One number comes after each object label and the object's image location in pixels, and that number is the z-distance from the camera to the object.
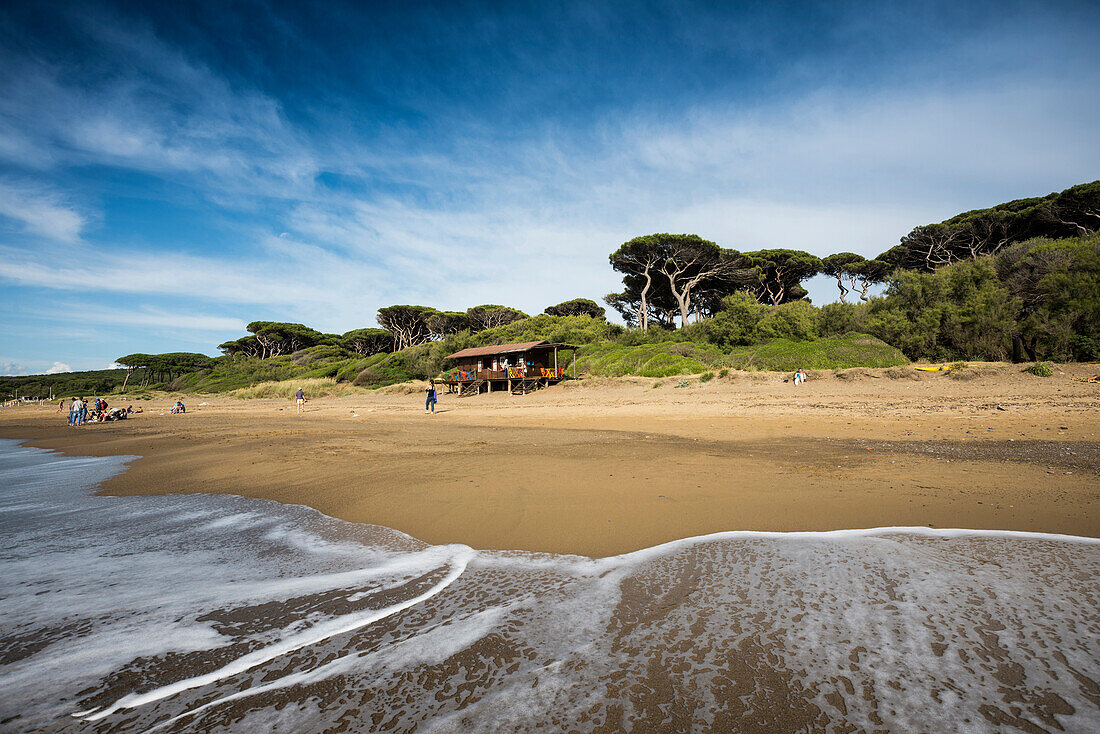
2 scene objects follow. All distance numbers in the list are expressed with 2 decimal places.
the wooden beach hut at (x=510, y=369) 28.64
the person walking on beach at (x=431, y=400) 19.54
